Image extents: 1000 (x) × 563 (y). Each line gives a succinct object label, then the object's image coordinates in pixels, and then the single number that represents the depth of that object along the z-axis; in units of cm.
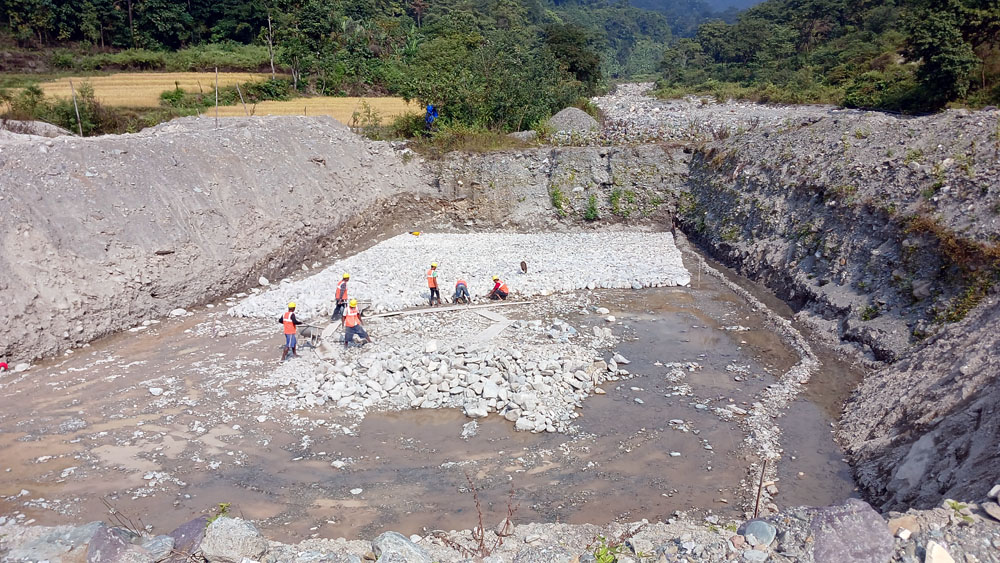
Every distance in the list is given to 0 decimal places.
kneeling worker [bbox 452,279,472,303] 1582
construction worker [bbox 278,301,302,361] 1240
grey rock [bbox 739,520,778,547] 601
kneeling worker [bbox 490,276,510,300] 1627
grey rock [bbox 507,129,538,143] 2630
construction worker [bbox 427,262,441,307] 1557
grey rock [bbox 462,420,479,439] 1036
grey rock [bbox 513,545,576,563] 604
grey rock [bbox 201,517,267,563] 613
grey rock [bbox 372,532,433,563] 610
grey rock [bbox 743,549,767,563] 578
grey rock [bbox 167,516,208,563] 630
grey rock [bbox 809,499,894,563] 567
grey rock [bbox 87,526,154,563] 613
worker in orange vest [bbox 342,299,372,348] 1294
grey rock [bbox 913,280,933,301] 1224
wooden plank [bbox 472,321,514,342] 1353
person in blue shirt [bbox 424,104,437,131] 2626
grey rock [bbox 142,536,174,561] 623
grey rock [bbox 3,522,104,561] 630
